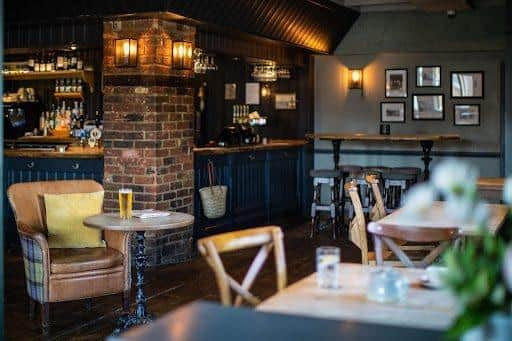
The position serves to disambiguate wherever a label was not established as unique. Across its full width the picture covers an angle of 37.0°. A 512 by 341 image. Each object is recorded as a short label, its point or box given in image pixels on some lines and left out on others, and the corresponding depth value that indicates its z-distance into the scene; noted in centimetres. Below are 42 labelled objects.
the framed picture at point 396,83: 1091
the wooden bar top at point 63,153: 765
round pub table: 474
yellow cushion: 559
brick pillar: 715
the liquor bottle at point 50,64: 1091
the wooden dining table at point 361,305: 235
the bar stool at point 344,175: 964
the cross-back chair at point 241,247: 280
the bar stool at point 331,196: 930
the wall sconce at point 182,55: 733
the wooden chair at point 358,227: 498
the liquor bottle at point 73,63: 1059
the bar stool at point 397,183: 918
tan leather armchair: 506
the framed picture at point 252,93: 1216
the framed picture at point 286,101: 1162
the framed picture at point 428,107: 1073
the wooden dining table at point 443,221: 434
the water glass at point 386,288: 257
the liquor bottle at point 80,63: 1051
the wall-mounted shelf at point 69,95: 1116
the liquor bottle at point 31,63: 1115
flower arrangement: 152
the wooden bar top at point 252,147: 823
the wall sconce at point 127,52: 713
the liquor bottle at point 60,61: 1073
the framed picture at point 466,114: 1054
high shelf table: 943
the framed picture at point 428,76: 1073
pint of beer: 506
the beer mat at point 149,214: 513
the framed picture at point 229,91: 1233
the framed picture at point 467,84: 1050
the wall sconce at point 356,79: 1112
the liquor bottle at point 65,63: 1066
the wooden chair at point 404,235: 376
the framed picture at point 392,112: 1095
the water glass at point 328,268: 278
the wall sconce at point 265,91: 1200
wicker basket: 810
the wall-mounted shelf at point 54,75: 1066
